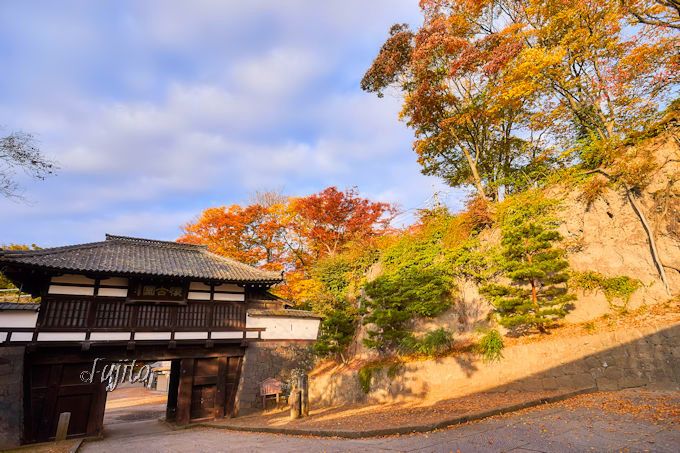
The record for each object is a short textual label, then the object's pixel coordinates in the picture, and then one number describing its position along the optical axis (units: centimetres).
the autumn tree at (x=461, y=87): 1538
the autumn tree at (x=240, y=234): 2850
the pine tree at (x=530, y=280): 1047
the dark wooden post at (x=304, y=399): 1228
